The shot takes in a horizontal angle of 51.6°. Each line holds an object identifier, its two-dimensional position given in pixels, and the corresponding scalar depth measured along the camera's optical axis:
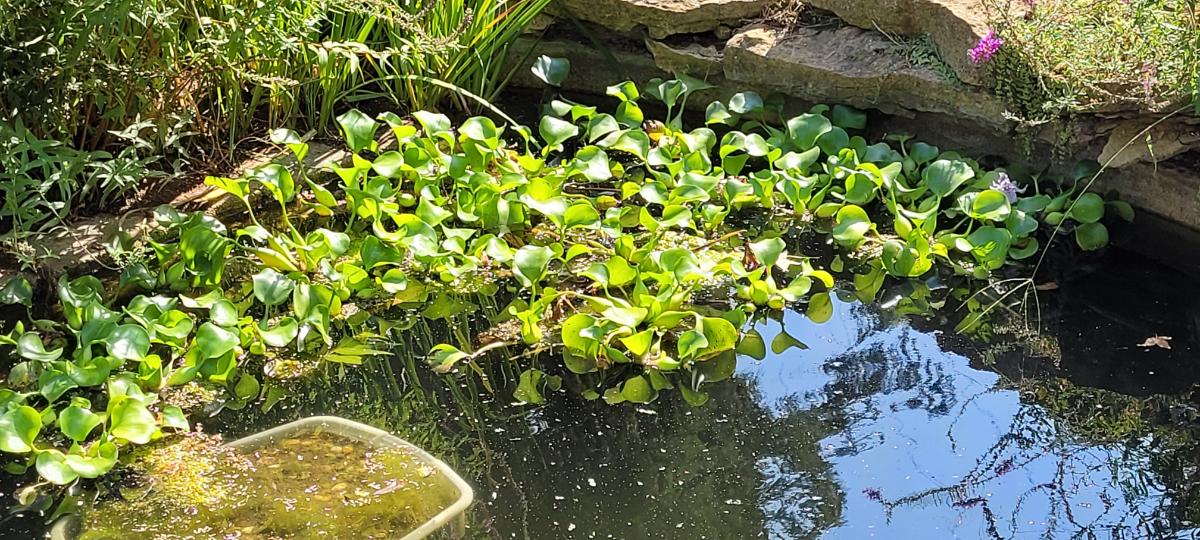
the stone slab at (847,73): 3.31
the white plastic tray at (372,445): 2.17
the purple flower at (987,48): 3.13
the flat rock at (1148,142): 2.97
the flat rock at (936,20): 3.22
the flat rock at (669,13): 3.70
